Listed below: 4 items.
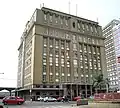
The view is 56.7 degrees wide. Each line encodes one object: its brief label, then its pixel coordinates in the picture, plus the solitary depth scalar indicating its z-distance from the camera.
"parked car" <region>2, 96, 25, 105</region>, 21.60
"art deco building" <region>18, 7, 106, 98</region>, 37.76
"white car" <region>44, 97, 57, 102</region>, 29.67
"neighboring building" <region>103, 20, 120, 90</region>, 65.19
